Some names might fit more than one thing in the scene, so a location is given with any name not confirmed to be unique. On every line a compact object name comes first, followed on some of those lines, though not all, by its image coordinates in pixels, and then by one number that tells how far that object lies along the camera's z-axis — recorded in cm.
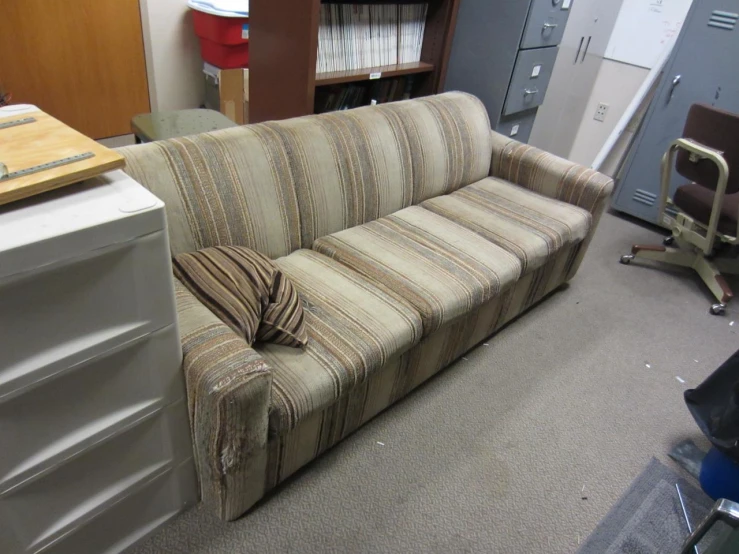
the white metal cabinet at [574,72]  275
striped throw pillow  119
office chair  211
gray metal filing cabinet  234
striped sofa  113
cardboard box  294
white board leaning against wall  301
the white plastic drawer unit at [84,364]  78
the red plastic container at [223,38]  289
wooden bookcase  192
